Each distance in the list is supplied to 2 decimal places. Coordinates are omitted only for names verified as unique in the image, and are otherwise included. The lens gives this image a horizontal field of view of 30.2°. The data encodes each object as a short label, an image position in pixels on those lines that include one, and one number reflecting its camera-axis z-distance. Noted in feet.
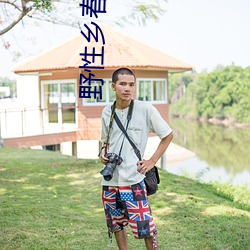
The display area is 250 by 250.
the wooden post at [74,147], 57.62
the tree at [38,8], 24.31
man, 10.07
